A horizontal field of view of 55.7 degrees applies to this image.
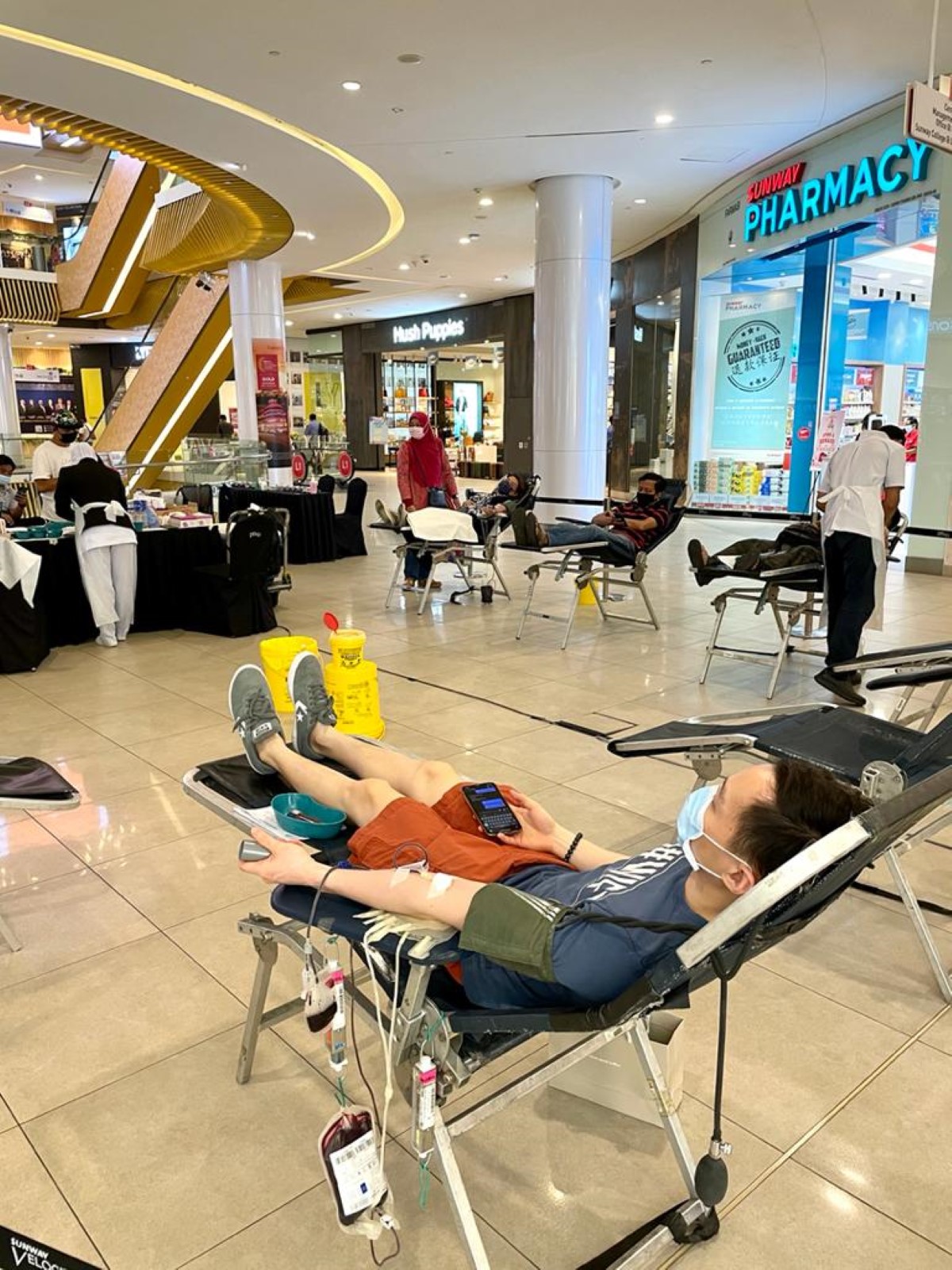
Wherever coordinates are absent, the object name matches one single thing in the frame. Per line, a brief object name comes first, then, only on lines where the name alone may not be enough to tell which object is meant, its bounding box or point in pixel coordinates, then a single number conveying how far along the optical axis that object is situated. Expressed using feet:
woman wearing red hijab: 26.16
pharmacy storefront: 33.30
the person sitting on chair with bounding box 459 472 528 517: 25.35
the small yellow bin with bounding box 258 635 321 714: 15.23
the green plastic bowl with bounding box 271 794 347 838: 6.81
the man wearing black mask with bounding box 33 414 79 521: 25.25
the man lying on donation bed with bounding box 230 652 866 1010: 4.58
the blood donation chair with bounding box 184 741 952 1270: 4.27
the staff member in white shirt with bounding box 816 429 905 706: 15.69
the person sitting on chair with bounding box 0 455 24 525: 21.39
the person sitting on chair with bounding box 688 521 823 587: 16.35
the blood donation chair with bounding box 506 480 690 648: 19.95
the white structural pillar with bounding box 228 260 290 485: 46.14
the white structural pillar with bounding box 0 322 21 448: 61.57
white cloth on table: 17.40
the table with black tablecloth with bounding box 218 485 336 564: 32.32
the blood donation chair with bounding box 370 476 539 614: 22.61
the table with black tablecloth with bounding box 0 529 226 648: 19.76
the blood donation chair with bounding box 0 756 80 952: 8.36
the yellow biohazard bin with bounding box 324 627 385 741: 14.12
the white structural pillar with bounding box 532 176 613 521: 32.58
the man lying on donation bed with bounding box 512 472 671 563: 20.20
